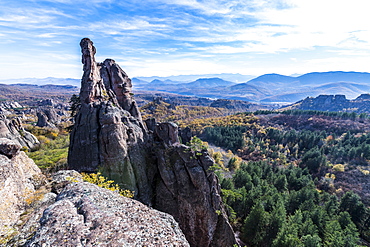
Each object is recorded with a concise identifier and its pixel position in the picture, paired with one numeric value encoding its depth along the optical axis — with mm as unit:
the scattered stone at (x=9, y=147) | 16884
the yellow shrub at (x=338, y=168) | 106488
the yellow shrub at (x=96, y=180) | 20938
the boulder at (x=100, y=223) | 9891
